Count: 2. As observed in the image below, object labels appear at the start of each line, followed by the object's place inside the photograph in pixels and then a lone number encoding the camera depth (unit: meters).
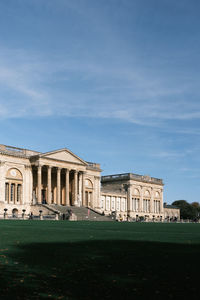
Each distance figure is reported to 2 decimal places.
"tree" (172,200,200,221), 153.89
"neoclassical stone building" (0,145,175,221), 74.62
